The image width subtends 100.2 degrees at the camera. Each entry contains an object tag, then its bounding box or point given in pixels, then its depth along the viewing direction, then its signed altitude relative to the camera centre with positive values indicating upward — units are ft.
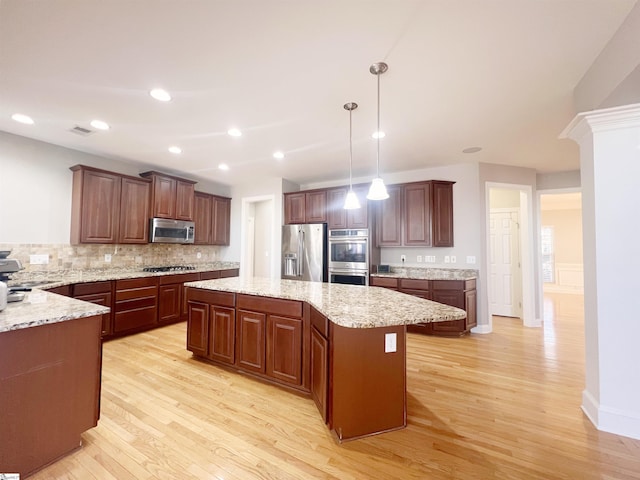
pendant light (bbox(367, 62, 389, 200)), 7.61 +1.61
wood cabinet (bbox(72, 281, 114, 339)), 10.79 -2.02
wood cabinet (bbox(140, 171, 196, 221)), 14.38 +2.84
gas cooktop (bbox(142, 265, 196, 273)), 14.64 -1.27
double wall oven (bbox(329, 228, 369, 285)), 14.62 -0.50
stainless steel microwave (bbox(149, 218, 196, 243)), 14.33 +0.87
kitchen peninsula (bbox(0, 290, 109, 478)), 4.57 -2.53
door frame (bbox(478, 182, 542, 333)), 14.57 -0.51
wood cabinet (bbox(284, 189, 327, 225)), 16.29 +2.53
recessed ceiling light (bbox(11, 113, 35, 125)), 9.04 +4.41
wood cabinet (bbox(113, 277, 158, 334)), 12.01 -2.76
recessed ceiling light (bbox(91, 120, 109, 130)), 9.57 +4.43
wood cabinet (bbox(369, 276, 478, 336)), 12.80 -2.34
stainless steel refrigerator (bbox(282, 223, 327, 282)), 15.72 -0.30
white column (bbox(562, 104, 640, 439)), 6.15 -0.40
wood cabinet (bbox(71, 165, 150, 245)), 11.89 +1.85
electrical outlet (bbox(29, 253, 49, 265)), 11.07 -0.57
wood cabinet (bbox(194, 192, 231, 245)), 17.30 +1.87
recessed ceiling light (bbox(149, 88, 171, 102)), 7.58 +4.42
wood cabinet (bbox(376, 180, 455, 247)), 13.93 +1.77
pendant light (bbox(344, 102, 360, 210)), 8.39 +1.59
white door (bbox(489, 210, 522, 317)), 16.57 -1.01
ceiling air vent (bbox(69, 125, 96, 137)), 10.07 +4.43
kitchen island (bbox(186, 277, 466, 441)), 5.85 -2.50
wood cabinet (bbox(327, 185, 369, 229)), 14.97 +2.07
